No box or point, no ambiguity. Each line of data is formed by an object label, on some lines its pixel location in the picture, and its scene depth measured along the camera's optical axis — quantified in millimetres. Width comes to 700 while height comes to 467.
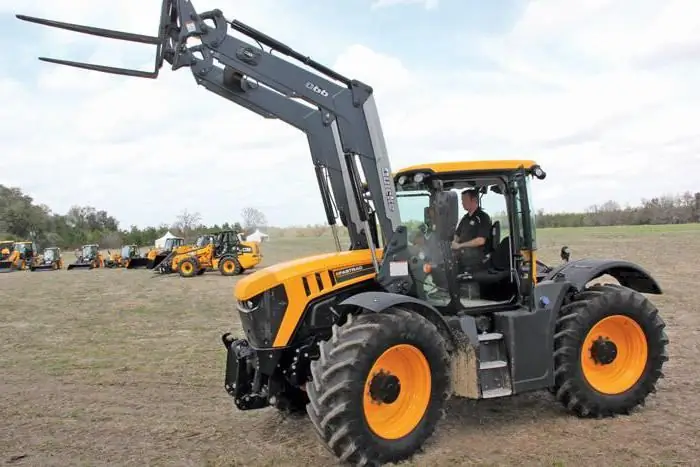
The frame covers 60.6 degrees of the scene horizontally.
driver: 6004
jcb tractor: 5148
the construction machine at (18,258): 38562
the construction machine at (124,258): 35250
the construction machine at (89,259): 37438
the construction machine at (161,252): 32281
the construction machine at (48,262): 37344
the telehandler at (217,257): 27375
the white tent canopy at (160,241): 60950
